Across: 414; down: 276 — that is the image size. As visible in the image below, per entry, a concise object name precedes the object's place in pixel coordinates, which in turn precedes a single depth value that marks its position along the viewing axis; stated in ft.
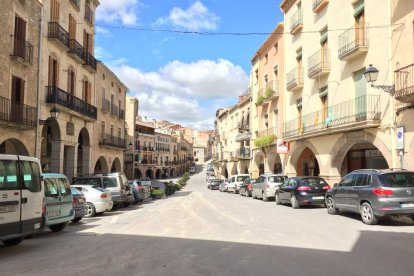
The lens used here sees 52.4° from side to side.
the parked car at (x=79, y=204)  46.11
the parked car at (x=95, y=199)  56.03
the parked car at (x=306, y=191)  61.00
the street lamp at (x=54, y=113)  72.01
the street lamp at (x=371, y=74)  49.98
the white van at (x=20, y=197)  28.07
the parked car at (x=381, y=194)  39.58
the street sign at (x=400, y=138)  53.16
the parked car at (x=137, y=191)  83.58
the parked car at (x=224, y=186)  135.57
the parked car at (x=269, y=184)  80.94
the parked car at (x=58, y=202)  38.65
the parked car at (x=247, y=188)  98.89
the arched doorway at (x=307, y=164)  94.60
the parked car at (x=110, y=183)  66.33
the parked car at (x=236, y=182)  124.61
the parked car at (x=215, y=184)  175.42
